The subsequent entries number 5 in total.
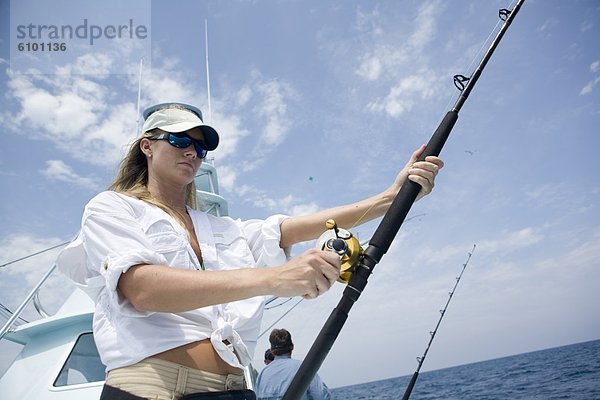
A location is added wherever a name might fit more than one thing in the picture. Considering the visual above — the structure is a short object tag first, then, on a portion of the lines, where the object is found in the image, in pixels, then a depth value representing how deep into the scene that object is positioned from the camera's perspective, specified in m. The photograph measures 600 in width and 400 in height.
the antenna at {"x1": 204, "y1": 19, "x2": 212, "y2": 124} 7.72
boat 3.93
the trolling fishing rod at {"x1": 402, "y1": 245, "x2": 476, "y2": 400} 6.54
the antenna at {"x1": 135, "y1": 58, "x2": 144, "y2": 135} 6.34
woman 1.13
